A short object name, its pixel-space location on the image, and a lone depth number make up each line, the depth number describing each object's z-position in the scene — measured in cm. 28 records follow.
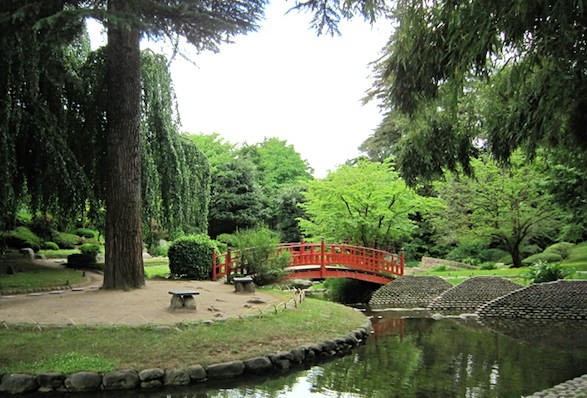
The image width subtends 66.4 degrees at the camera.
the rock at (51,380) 568
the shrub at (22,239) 1660
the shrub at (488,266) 1972
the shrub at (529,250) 2236
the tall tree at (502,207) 1892
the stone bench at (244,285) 1126
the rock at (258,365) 675
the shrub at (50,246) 1885
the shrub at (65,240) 2003
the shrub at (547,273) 1373
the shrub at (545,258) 1925
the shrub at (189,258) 1350
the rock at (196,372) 623
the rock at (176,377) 610
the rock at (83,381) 570
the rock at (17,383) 556
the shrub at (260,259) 1310
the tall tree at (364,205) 1791
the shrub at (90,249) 1576
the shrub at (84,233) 2206
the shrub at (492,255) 2338
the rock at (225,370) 641
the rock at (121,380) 580
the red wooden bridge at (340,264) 1526
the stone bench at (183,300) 827
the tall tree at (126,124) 941
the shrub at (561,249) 2021
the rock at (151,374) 597
